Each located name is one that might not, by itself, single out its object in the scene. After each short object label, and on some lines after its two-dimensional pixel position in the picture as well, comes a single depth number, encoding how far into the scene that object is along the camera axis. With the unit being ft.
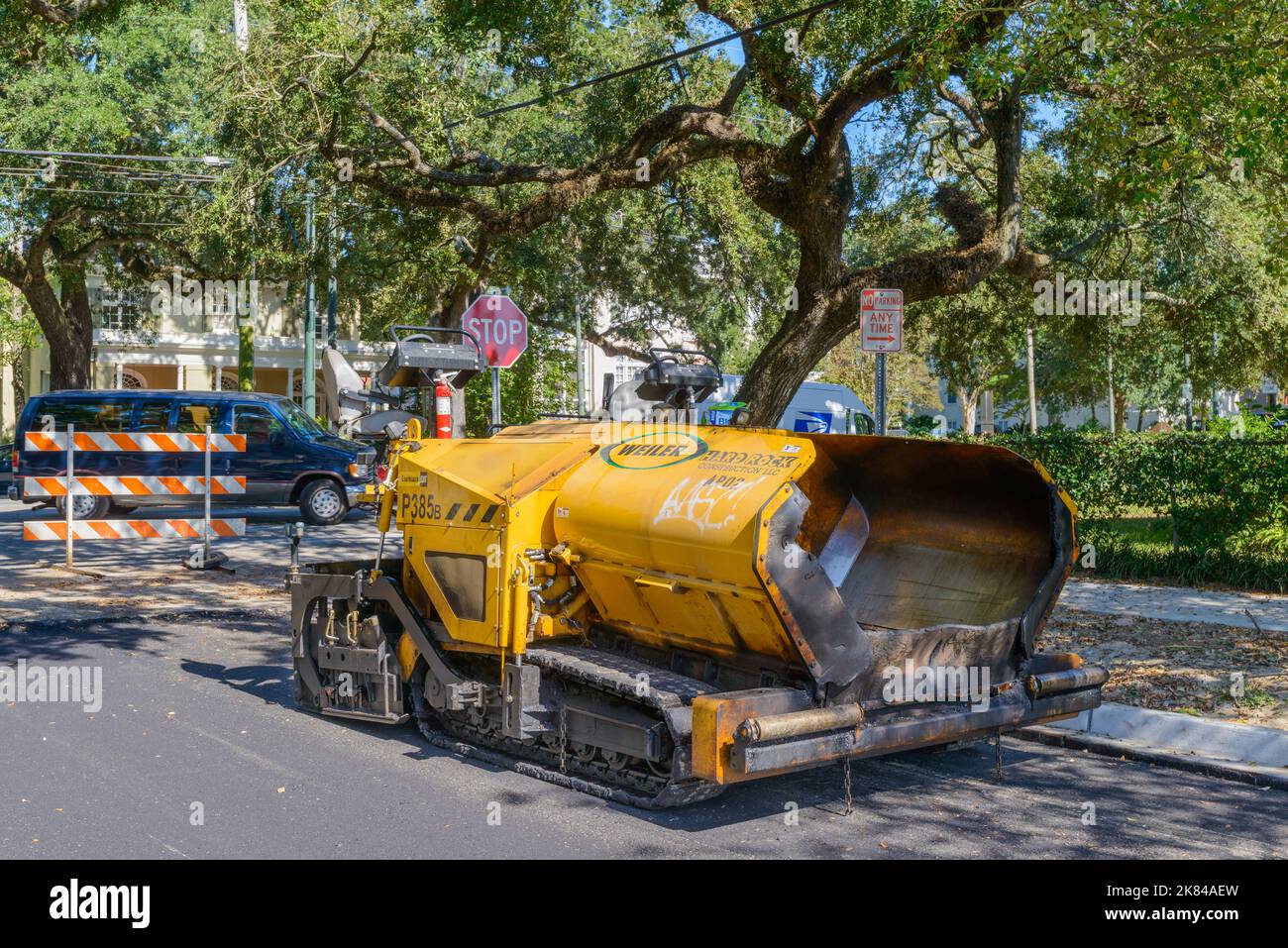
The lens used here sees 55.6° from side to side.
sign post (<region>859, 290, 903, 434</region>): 31.99
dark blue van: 64.59
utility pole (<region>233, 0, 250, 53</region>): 56.81
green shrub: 38.86
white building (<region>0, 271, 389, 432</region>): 148.05
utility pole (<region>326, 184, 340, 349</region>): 73.36
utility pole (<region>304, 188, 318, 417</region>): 90.94
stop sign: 35.58
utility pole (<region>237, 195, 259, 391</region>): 106.22
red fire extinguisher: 25.35
